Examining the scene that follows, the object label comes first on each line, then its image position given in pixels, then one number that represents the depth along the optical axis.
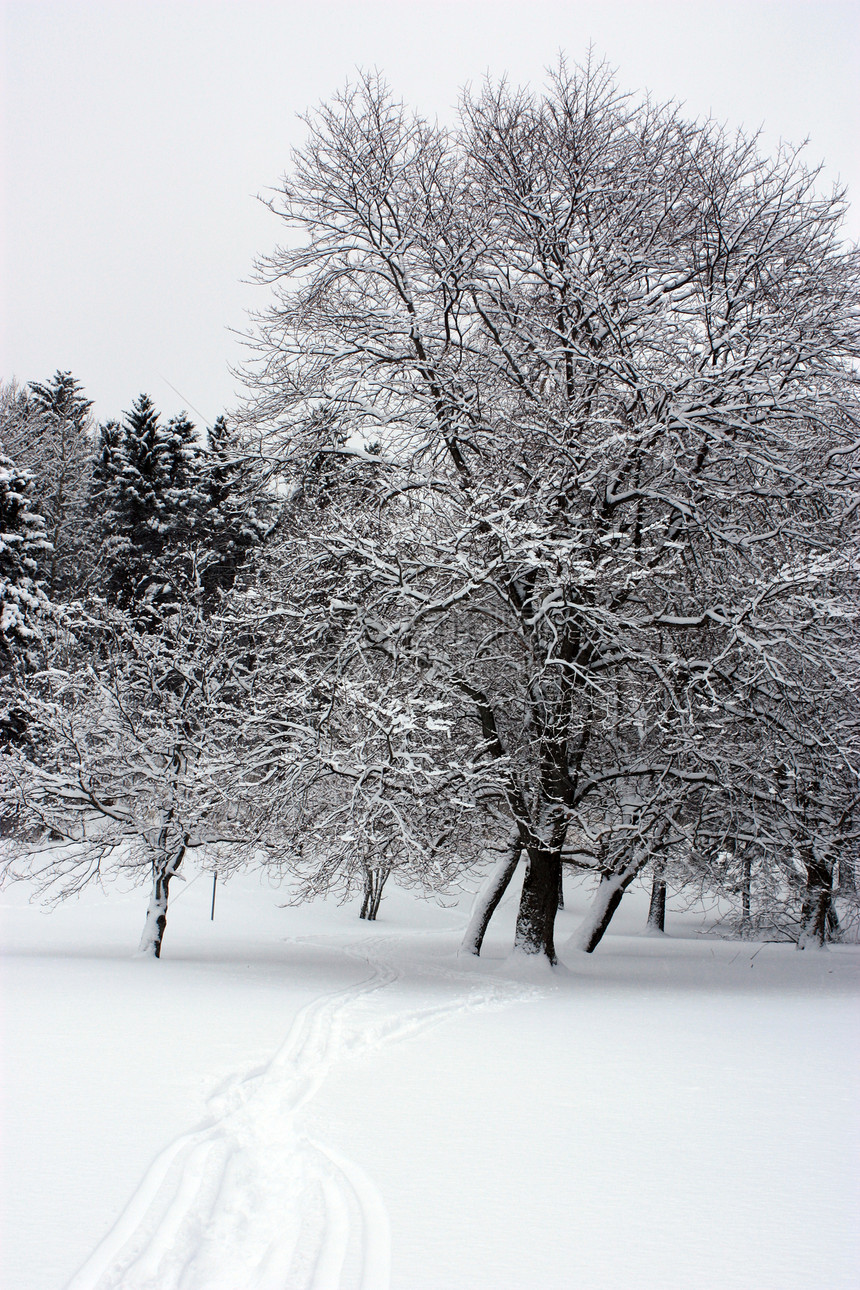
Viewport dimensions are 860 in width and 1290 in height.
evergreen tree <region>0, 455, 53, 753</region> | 23.92
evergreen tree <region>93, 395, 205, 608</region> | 31.86
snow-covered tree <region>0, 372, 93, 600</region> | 33.16
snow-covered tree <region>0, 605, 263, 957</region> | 13.16
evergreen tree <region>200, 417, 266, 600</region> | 31.58
